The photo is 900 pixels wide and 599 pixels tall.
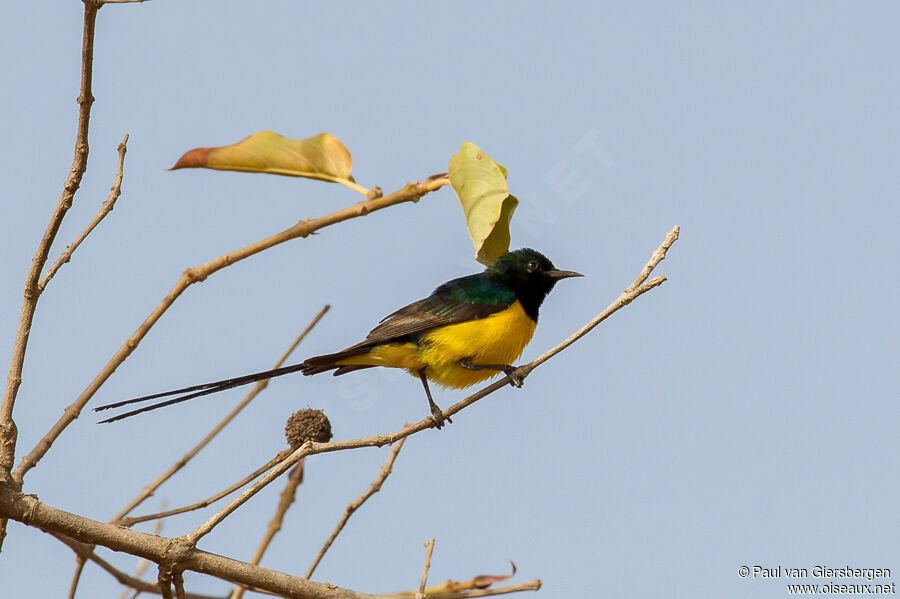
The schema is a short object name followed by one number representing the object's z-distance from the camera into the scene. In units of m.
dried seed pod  8.16
